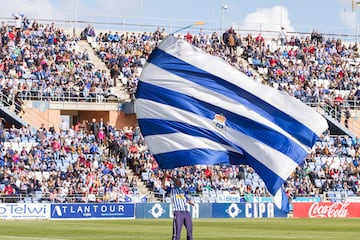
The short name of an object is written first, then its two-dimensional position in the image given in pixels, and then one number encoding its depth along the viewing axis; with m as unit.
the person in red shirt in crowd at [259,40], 77.25
